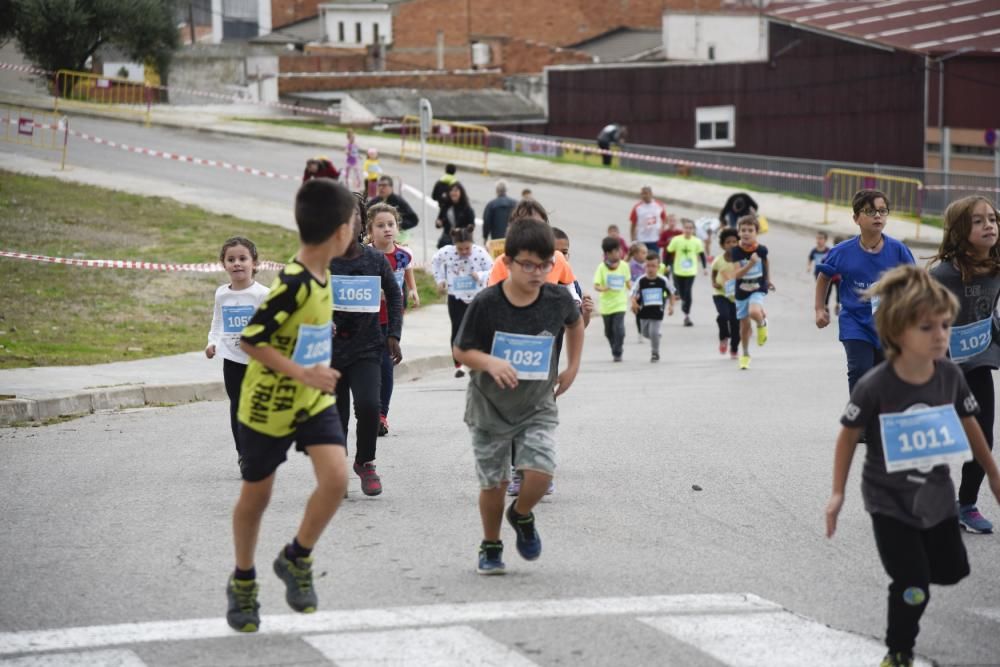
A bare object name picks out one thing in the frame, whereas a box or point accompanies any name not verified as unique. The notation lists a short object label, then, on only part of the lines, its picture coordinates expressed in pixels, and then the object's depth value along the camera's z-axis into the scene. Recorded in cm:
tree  4347
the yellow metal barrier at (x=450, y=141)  4172
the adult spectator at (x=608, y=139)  4406
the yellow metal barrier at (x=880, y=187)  3550
